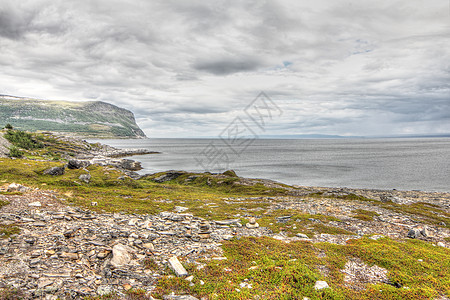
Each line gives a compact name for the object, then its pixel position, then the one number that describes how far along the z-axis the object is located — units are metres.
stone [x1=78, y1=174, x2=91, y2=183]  40.94
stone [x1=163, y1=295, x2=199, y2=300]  9.81
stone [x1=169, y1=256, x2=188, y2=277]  11.78
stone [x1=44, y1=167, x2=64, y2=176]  38.97
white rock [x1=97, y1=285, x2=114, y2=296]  9.62
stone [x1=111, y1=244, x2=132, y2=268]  11.98
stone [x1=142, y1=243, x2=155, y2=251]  14.29
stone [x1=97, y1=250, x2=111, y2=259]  12.47
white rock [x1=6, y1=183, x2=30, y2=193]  22.71
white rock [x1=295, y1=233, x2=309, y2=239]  20.30
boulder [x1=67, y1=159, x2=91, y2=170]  50.28
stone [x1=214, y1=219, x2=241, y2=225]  22.80
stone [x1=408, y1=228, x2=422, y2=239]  22.00
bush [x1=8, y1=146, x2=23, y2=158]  61.16
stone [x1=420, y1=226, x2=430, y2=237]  22.50
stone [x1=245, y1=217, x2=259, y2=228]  22.70
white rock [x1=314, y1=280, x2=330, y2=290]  10.91
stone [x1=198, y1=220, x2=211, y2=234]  19.19
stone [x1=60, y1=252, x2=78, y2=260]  11.91
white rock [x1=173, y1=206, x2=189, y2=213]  28.92
